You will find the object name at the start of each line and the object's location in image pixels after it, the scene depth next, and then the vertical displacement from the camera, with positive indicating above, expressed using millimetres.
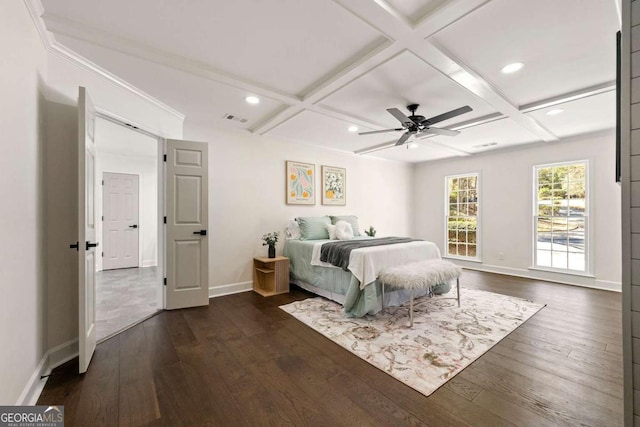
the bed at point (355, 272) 3115 -776
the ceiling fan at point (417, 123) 3053 +1093
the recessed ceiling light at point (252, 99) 3129 +1349
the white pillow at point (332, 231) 4643 -300
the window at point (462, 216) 6035 -43
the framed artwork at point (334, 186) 5379 +577
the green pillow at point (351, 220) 5094 -120
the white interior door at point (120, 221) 5844 -172
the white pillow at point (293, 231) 4730 -304
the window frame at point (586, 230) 4523 -264
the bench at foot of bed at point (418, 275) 2893 -688
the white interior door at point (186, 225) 3400 -149
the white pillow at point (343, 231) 4551 -293
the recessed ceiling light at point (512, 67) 2461 +1369
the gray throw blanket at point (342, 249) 3389 -459
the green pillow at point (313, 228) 4586 -243
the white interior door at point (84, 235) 2027 -167
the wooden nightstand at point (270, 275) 4137 -971
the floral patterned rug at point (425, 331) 2156 -1212
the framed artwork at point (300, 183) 4871 +571
